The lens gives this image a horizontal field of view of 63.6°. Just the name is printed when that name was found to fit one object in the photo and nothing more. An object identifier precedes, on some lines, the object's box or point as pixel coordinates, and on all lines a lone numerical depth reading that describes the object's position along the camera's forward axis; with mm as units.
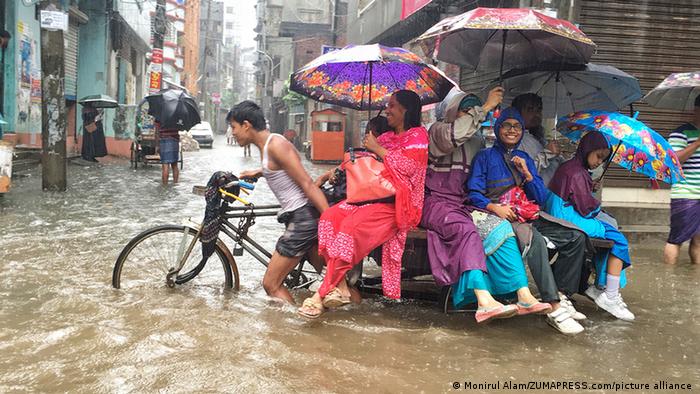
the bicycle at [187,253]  4426
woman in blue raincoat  4102
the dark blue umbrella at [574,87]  5062
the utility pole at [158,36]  22266
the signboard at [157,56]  22938
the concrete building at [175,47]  46250
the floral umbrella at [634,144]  4363
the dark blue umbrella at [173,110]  11898
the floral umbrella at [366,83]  5201
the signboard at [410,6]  14311
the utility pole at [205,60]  66375
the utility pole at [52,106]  9336
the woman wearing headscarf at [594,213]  4406
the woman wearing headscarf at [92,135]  16281
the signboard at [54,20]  9133
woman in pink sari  3998
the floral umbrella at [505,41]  4008
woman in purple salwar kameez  3928
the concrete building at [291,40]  37406
